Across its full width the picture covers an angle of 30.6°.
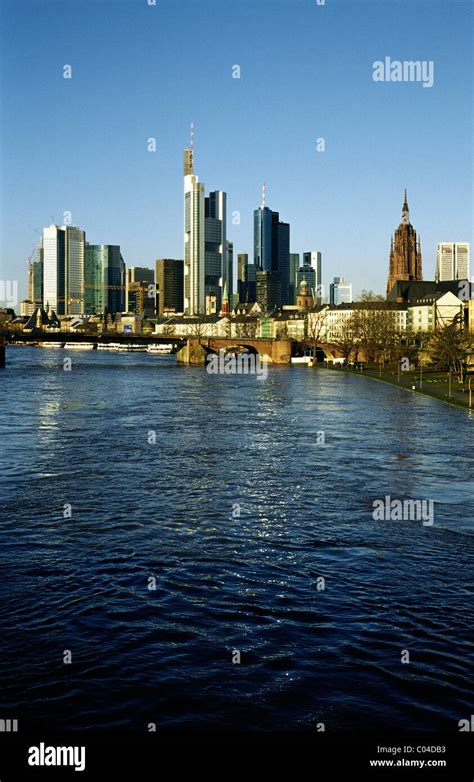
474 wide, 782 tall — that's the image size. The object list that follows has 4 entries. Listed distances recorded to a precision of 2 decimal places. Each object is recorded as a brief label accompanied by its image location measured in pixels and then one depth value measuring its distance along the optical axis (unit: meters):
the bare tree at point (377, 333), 158.25
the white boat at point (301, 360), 179.38
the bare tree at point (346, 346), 171.00
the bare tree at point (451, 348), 107.81
